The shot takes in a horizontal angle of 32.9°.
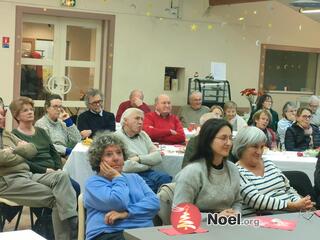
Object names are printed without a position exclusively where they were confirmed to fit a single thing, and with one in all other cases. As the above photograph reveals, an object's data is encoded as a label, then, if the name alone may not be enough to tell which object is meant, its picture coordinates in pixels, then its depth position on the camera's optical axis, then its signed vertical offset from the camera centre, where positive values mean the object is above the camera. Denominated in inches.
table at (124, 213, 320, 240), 94.6 -27.8
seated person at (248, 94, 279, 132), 325.4 -13.8
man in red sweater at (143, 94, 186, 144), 235.0 -22.1
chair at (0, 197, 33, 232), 164.7 -47.2
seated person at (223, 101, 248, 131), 289.6 -19.3
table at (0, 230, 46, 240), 86.6 -27.2
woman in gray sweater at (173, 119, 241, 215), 120.6 -22.2
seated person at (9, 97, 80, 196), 181.3 -22.9
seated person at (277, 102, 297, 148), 291.0 -20.0
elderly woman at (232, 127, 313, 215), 132.2 -25.3
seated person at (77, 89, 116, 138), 238.8 -20.2
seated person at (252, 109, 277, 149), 251.2 -19.5
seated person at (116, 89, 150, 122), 302.2 -16.9
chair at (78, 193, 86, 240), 124.6 -34.9
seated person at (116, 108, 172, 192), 190.5 -27.8
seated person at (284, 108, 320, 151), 255.4 -24.0
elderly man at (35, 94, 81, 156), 212.1 -23.5
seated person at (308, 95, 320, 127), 333.0 -14.8
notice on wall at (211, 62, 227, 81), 388.8 +5.7
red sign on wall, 320.8 +14.3
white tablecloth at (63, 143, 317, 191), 190.4 -31.0
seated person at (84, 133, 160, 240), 117.1 -27.3
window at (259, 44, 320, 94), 419.5 +10.9
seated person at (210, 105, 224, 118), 270.6 -16.5
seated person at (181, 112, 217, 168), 162.7 -22.3
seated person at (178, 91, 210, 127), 308.7 -19.7
